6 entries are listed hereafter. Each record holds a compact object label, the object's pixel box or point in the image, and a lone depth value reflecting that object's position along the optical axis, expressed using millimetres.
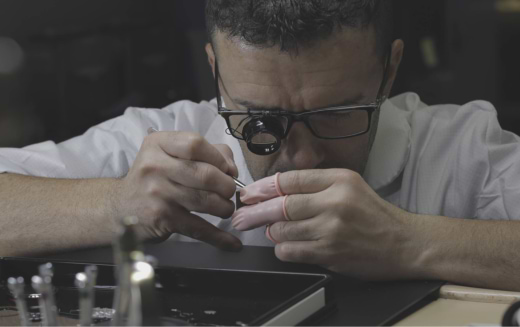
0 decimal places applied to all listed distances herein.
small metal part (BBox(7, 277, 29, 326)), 831
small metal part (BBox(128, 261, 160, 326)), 758
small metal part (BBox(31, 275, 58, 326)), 803
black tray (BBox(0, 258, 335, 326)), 878
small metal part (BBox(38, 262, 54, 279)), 820
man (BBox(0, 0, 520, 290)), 970
